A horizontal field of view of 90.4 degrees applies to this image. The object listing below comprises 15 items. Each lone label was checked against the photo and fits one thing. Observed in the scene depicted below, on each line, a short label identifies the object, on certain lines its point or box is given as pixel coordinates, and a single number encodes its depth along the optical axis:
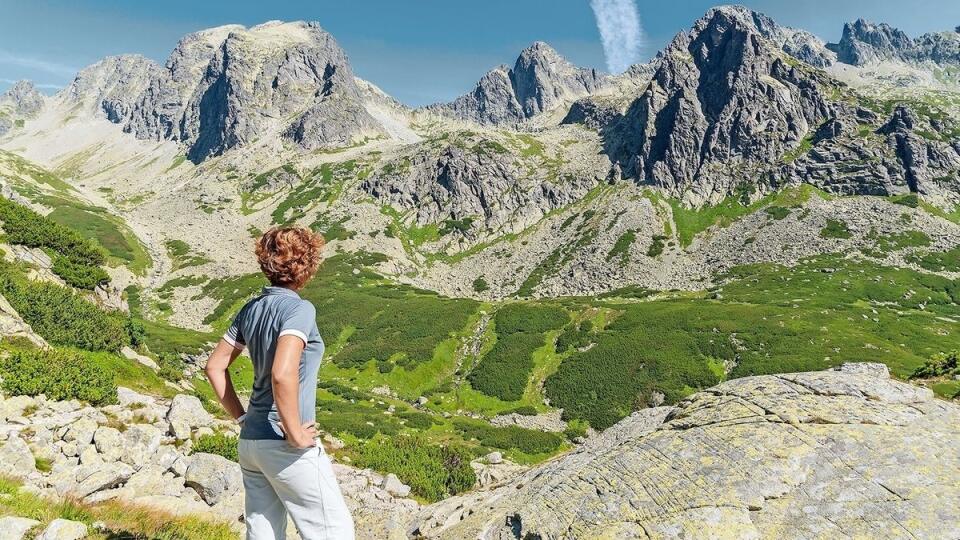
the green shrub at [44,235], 29.13
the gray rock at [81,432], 11.47
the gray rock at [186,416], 14.64
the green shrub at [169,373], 23.12
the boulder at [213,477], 11.38
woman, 4.76
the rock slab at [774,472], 6.90
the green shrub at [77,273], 29.12
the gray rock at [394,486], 17.20
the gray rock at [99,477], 9.41
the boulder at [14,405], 11.75
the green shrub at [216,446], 13.74
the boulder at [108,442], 11.62
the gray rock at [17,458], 9.41
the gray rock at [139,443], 11.98
